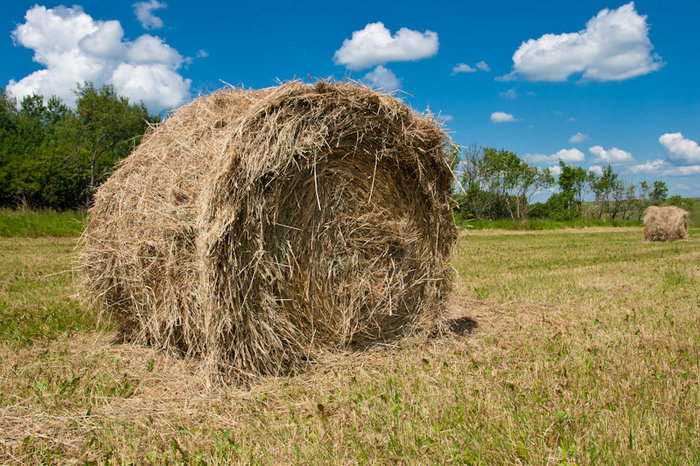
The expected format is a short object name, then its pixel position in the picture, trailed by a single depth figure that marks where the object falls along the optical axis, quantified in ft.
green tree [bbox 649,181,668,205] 250.92
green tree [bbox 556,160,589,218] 214.28
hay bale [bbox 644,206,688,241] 65.21
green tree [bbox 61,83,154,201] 122.11
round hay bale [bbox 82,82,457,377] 12.50
